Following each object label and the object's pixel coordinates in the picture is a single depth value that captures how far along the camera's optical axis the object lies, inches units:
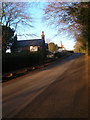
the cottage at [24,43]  1419.4
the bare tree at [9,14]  463.8
